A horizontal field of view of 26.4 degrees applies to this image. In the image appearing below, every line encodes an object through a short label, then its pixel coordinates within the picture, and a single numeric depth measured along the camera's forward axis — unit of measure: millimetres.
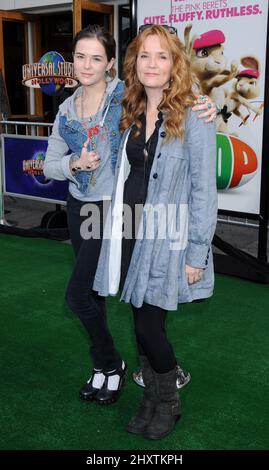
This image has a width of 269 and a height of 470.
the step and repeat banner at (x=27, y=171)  6574
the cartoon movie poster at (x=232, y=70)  4645
